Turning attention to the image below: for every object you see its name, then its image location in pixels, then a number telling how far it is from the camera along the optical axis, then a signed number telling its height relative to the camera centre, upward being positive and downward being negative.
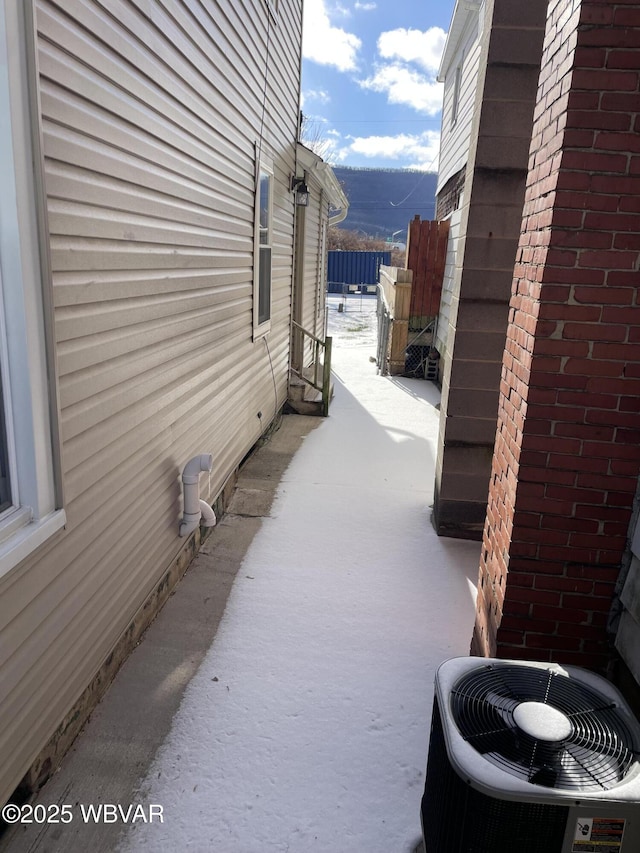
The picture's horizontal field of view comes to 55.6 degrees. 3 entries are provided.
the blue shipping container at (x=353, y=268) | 32.94 +0.00
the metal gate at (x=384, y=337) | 10.85 -1.21
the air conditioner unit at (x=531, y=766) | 1.56 -1.27
